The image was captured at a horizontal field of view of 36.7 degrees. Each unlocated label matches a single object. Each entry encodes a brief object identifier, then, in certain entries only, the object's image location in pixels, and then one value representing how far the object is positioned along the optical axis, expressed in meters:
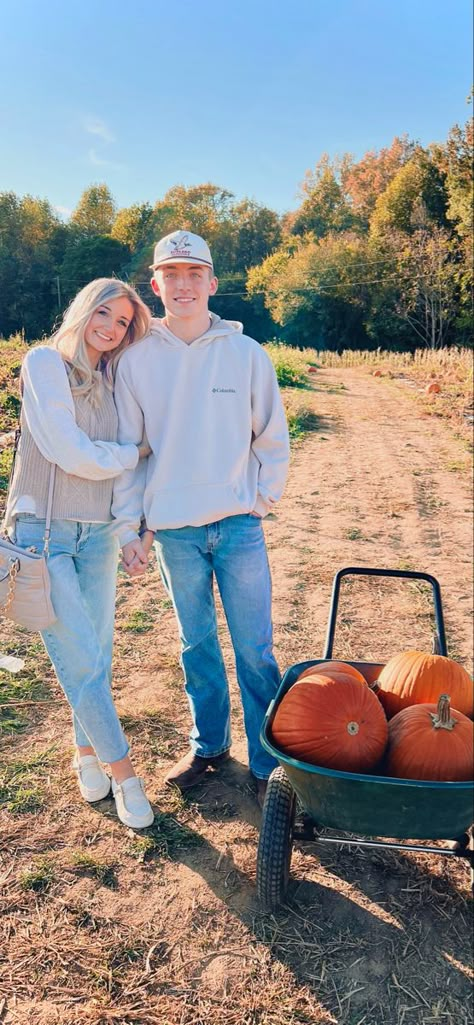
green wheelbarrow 1.80
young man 2.57
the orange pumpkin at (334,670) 2.25
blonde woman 2.39
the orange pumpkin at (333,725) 1.99
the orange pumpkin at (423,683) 2.21
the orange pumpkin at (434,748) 1.92
